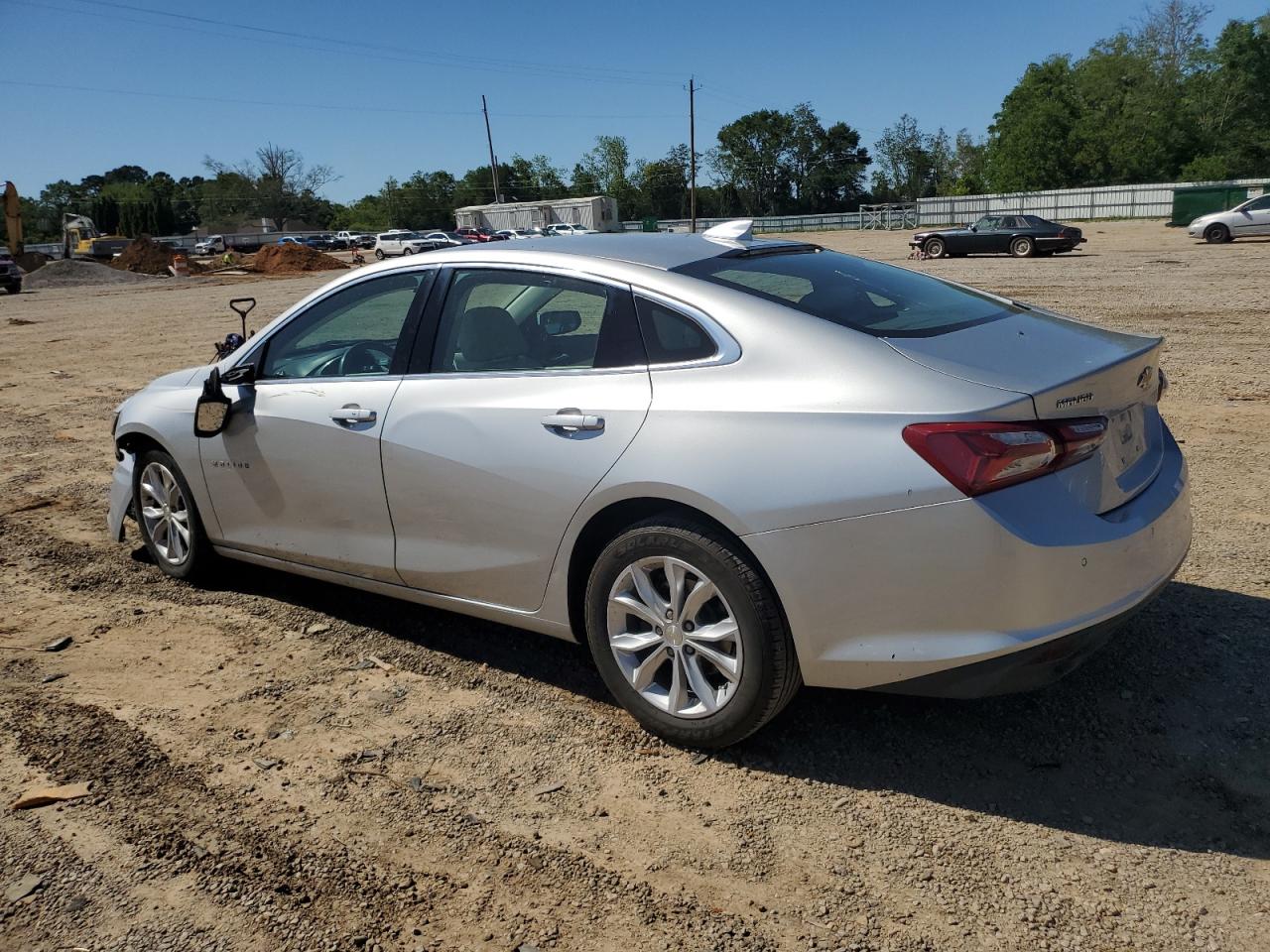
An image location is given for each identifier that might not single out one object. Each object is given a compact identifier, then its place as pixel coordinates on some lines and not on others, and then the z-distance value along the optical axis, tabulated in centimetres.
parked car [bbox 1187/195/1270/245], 2816
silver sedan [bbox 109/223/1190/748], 286
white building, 7956
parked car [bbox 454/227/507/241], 5978
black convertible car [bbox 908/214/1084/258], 2980
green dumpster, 3916
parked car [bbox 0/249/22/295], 3803
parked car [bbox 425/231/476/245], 5882
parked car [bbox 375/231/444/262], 6109
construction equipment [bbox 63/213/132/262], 6100
